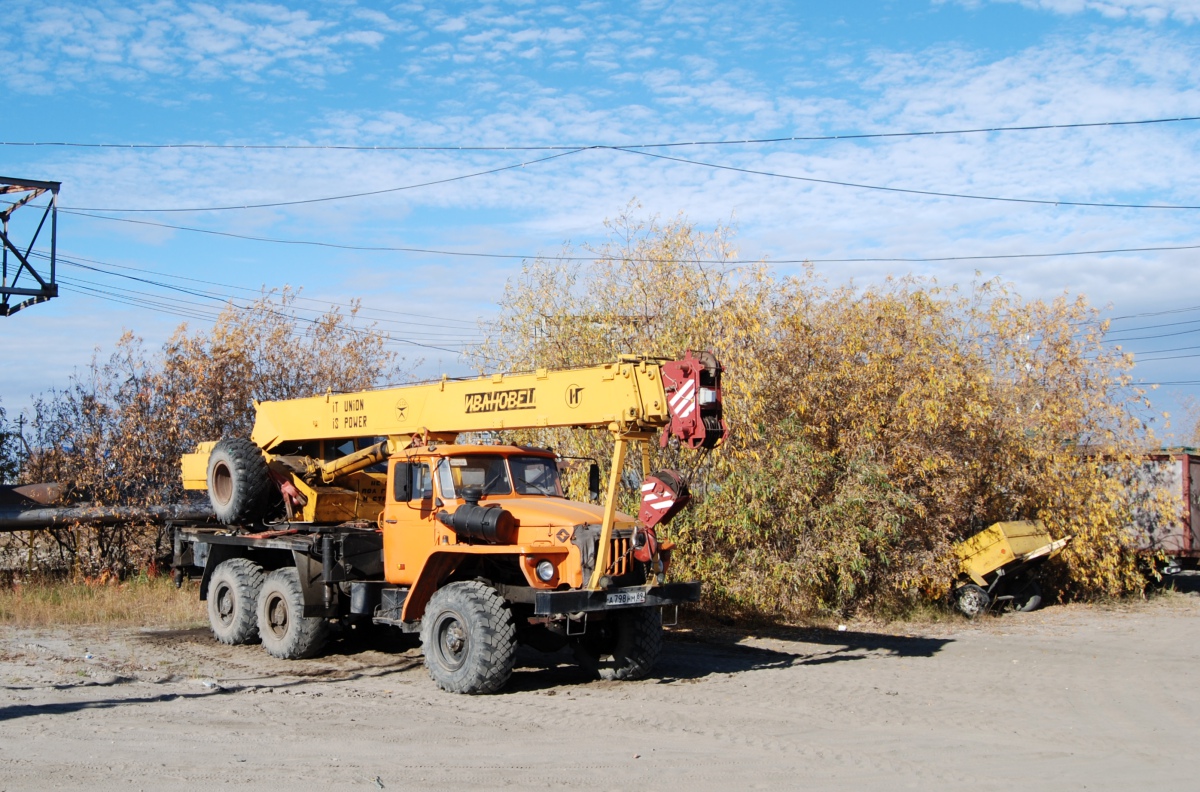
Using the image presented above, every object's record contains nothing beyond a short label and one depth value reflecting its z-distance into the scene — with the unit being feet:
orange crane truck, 34.24
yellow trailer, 57.62
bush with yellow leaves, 52.75
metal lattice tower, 56.95
